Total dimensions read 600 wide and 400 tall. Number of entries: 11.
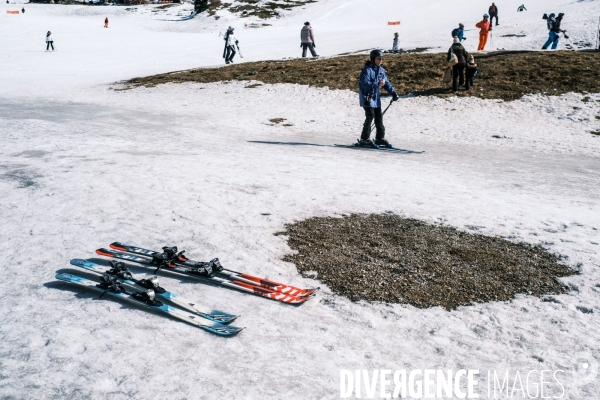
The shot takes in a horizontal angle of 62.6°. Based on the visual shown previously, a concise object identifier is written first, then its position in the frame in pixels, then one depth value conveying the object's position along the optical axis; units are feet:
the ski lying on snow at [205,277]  16.17
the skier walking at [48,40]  129.32
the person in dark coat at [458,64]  61.26
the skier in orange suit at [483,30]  86.07
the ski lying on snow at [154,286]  14.76
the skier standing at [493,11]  113.00
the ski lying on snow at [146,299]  14.16
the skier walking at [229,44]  98.68
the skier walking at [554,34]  83.56
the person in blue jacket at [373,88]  41.14
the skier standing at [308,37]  97.96
